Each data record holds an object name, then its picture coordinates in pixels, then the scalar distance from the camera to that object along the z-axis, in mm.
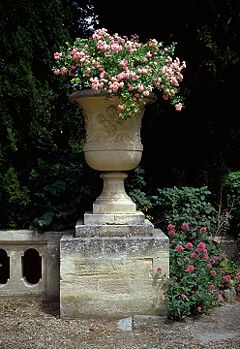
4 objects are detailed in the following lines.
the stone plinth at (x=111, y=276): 3805
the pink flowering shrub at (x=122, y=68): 3633
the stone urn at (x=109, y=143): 3875
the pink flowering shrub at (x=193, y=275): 3777
